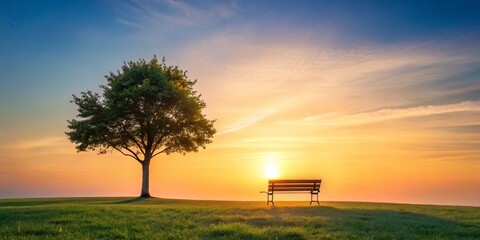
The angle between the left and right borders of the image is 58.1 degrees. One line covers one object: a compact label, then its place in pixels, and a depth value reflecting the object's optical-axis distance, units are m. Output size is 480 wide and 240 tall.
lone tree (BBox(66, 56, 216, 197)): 40.56
